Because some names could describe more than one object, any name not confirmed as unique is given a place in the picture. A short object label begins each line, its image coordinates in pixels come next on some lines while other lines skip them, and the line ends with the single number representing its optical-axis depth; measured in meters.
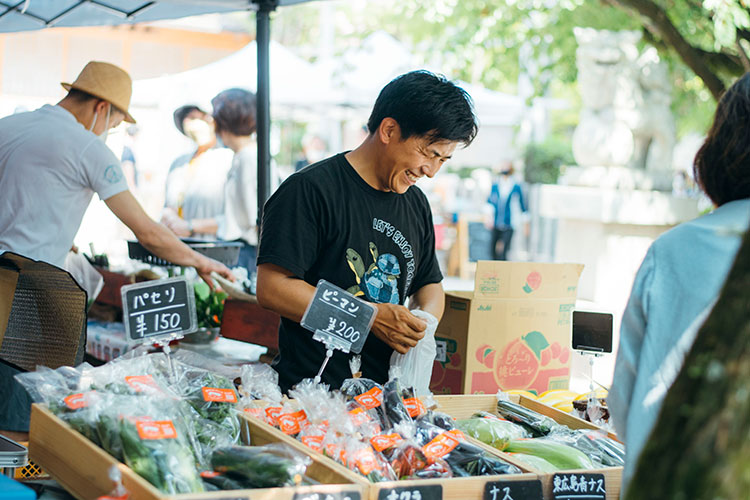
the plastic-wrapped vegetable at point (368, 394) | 2.18
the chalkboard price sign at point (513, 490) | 1.87
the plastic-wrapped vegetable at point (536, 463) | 2.07
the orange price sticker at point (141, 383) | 2.02
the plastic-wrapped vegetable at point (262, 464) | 1.76
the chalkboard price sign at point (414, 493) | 1.75
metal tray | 3.86
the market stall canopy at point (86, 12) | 4.79
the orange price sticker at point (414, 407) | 2.22
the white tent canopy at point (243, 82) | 9.38
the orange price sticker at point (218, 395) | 2.05
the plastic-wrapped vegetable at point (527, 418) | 2.54
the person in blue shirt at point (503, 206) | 12.60
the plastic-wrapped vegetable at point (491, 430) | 2.36
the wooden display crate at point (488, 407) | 2.59
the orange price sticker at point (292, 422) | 2.09
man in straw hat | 3.23
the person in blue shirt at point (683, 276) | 1.54
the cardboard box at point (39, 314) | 2.46
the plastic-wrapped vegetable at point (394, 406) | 2.15
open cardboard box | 3.24
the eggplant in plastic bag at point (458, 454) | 1.99
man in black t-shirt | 2.38
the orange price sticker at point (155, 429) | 1.76
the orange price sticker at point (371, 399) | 2.19
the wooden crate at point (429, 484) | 1.75
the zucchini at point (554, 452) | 2.17
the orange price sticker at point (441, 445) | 2.00
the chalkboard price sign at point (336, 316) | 2.20
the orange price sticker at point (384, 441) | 1.99
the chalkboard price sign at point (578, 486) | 1.97
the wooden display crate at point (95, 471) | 1.60
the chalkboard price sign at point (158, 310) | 2.16
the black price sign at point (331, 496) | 1.66
